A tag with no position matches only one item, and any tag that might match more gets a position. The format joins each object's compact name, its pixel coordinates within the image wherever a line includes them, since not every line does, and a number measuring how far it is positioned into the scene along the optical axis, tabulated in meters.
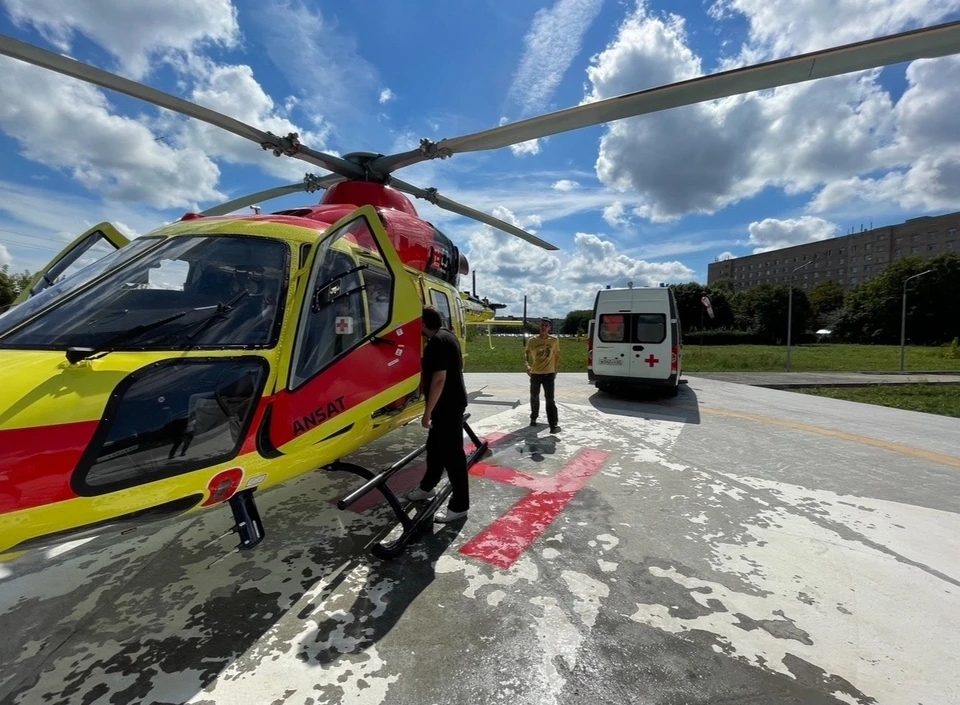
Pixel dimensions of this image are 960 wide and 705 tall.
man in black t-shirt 3.68
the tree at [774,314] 63.68
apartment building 91.19
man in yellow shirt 6.78
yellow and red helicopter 1.81
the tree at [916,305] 54.53
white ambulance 9.00
